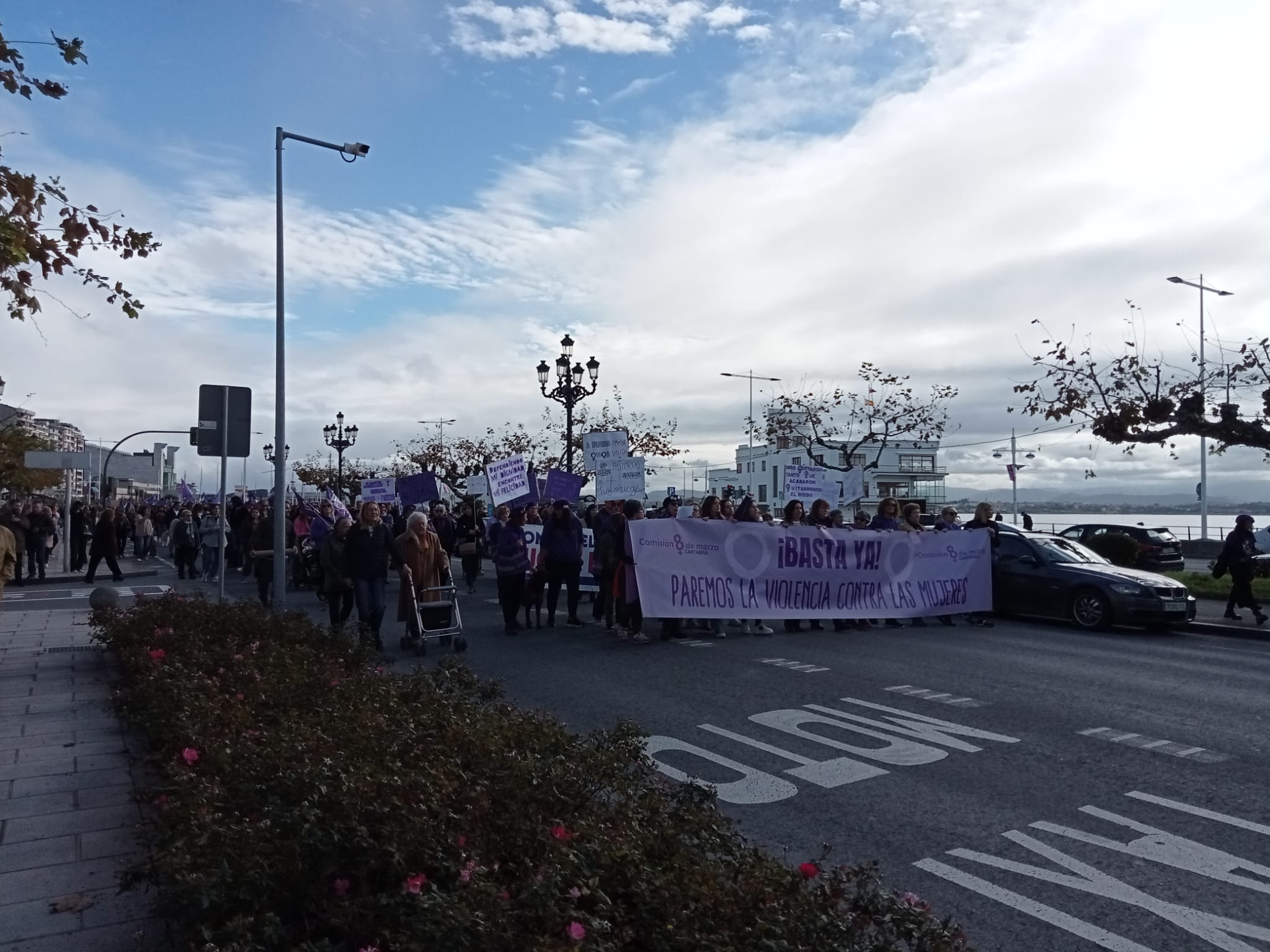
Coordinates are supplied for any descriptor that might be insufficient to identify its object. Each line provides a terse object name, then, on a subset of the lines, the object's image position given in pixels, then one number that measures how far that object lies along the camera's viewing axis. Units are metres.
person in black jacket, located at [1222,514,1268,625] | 15.70
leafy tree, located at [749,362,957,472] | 40.12
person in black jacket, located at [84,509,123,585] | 23.56
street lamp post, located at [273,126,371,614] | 16.45
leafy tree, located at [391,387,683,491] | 51.81
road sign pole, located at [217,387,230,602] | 13.27
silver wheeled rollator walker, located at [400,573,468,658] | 12.69
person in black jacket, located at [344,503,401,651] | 12.19
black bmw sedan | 15.24
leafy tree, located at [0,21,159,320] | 5.98
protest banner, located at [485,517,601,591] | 18.31
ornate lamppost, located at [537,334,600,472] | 26.86
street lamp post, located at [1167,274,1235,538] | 42.31
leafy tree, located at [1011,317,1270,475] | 19.05
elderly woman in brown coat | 12.66
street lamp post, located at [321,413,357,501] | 48.09
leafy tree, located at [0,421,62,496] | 44.19
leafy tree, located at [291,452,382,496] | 71.25
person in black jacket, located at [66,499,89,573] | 27.67
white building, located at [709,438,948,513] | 89.06
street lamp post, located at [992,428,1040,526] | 46.71
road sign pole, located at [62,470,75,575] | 28.58
